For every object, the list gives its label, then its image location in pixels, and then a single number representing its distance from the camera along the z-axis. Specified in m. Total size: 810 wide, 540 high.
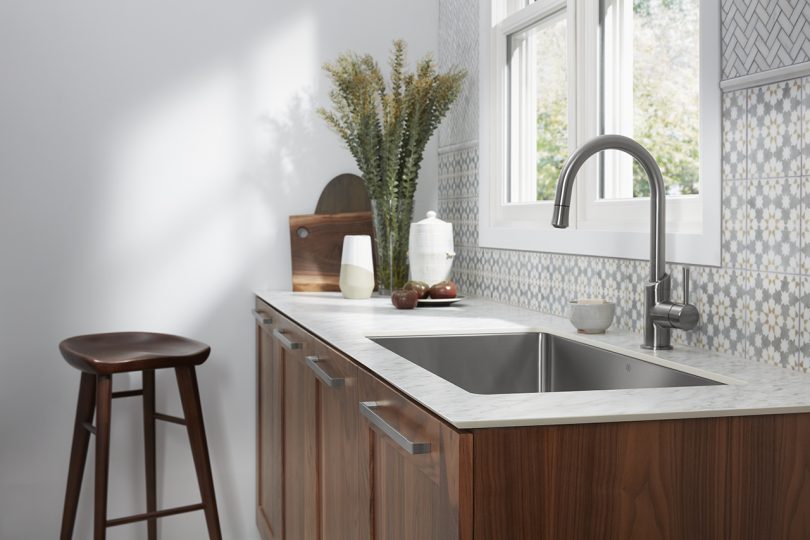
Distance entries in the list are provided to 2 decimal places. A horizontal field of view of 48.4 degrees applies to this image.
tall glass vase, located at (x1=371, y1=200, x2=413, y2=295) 2.88
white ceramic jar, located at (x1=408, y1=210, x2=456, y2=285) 2.69
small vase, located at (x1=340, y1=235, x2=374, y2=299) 2.73
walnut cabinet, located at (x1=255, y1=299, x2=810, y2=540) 1.07
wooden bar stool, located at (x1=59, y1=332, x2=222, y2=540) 2.45
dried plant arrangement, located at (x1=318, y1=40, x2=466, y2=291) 2.82
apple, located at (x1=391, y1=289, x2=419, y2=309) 2.41
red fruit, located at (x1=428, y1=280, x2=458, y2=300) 2.47
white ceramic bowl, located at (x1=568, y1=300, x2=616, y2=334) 1.81
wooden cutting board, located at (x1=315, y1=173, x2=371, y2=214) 3.08
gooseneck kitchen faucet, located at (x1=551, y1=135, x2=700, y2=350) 1.58
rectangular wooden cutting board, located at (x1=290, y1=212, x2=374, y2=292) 3.00
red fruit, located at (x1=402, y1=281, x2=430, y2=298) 2.49
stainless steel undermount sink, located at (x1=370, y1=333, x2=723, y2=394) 1.85
